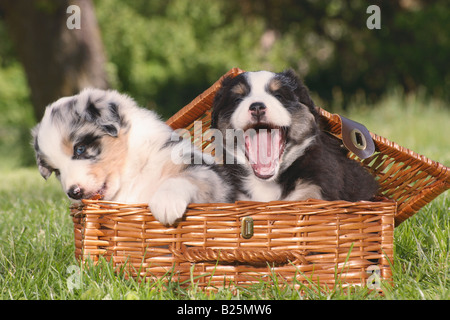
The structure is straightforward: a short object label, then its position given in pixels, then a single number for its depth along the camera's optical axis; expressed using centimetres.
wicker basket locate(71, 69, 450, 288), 255
